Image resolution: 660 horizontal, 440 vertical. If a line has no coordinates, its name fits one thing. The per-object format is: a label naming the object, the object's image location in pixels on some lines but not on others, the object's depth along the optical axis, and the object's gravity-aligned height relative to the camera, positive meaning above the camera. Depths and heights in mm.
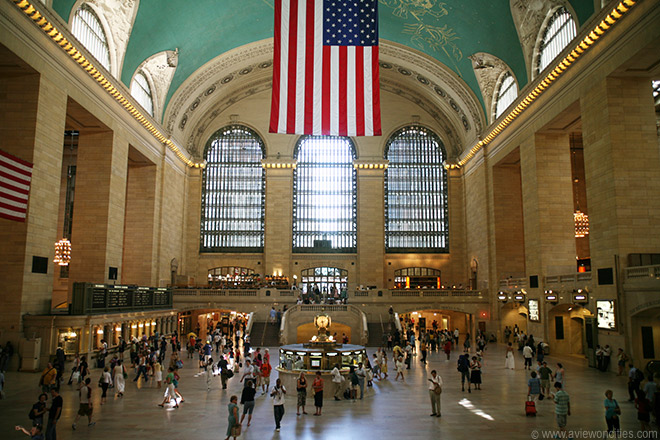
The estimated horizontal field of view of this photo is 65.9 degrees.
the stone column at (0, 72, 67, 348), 18750 +3906
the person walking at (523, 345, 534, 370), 20220 -2604
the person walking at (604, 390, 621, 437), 10141 -2393
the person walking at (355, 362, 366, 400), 14923 -2547
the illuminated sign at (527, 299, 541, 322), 26641 -930
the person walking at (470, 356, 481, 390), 15820 -2547
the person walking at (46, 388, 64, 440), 9320 -2333
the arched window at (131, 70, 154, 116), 30266 +11946
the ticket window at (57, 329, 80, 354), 19000 -1929
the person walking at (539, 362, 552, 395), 14594 -2469
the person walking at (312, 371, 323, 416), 12703 -2572
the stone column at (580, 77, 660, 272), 19469 +4718
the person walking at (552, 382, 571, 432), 10352 -2323
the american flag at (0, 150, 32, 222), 15219 +3121
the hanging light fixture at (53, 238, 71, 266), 24641 +1802
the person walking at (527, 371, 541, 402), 13219 -2443
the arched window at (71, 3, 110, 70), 23219 +12019
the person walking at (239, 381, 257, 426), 11500 -2430
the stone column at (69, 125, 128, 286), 26047 +4148
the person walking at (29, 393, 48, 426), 9203 -2225
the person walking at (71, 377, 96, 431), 11241 -2549
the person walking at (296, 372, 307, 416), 12742 -2502
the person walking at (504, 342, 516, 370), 20422 -2760
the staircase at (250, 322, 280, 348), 28828 -2632
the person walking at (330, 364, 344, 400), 14508 -2580
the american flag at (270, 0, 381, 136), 17469 +7618
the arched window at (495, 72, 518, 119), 30609 +12194
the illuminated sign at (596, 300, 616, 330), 19266 -864
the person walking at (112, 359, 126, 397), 14758 -2630
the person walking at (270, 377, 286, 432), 11211 -2509
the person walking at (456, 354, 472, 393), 15906 -2356
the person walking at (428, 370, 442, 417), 12367 -2511
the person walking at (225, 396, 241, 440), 9680 -2496
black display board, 19875 -435
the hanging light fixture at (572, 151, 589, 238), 28969 +3867
